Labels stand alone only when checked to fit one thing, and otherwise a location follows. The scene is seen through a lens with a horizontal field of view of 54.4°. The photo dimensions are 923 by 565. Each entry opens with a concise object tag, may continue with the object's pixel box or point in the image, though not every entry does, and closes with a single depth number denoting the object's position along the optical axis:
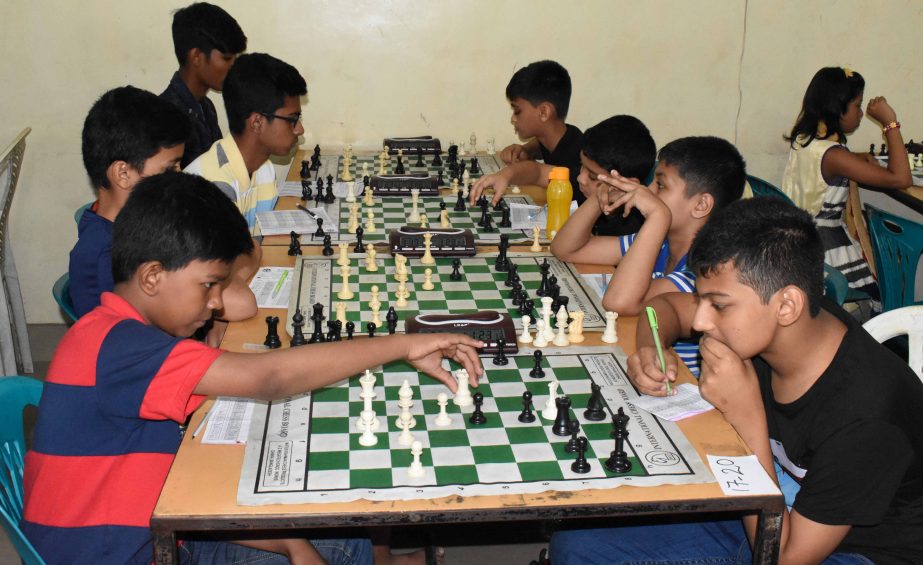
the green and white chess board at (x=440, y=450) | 1.83
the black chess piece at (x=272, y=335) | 2.50
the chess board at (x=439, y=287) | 2.78
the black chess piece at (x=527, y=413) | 2.10
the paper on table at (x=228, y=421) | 2.01
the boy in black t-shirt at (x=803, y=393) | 1.85
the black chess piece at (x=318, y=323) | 2.50
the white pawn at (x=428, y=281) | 2.97
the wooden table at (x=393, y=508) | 1.73
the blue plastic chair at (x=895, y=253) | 3.44
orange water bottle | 3.61
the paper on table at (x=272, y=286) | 2.83
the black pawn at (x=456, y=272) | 3.05
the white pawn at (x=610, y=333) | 2.56
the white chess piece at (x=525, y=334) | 2.54
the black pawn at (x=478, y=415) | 2.08
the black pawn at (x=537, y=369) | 2.33
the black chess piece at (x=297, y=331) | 2.48
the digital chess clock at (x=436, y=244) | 3.25
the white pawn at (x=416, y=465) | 1.87
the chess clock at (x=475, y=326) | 2.44
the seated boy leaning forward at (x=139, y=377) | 1.88
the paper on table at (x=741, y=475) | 1.84
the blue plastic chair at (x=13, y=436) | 2.11
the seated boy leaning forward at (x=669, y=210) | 2.76
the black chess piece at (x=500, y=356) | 2.40
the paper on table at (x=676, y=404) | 2.13
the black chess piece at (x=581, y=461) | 1.89
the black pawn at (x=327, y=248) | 3.26
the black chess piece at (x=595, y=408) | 2.12
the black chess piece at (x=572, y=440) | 1.95
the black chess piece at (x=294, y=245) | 3.27
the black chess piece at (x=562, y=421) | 2.04
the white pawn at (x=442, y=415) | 2.08
